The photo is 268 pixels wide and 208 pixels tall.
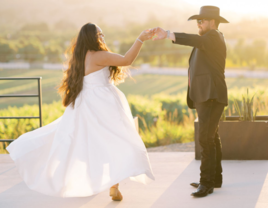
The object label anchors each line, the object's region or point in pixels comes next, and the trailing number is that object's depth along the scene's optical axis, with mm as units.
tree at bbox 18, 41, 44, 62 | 80688
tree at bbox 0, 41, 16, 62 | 82188
